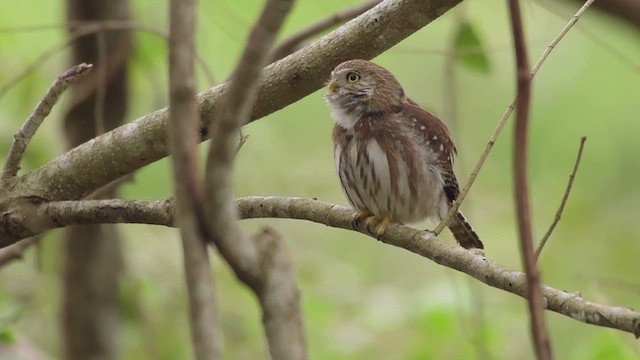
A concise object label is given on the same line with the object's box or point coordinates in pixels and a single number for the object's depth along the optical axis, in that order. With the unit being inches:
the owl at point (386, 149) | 311.6
